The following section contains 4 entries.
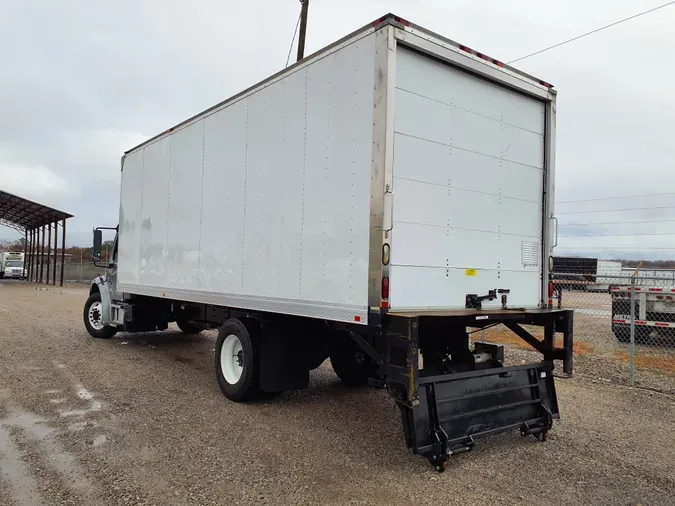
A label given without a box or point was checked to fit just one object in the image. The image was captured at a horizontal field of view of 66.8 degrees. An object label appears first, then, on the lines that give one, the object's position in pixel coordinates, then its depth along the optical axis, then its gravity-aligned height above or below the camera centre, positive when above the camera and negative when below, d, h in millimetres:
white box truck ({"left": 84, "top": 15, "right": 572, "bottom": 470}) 4254 +370
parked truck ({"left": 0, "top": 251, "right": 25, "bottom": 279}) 40125 -702
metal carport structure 28562 +2363
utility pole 13328 +6242
